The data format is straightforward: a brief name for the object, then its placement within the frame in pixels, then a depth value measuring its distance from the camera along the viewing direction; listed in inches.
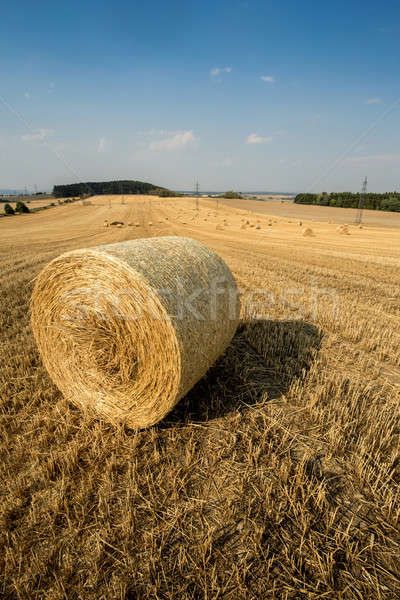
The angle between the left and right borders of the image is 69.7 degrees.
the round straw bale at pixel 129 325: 112.4
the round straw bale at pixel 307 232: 919.8
